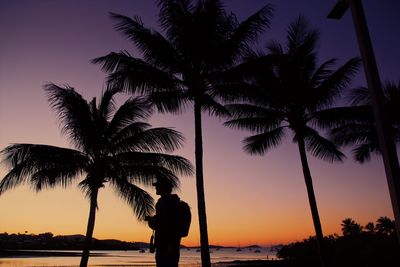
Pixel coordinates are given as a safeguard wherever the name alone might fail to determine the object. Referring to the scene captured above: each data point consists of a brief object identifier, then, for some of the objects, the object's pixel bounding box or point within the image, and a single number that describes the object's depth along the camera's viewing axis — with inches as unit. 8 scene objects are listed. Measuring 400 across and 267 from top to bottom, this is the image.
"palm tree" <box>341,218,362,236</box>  2901.1
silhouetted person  177.0
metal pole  164.2
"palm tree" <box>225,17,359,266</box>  685.9
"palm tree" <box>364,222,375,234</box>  2992.1
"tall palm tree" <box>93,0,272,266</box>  582.2
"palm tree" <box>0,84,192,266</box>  623.2
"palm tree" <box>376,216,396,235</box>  2577.5
